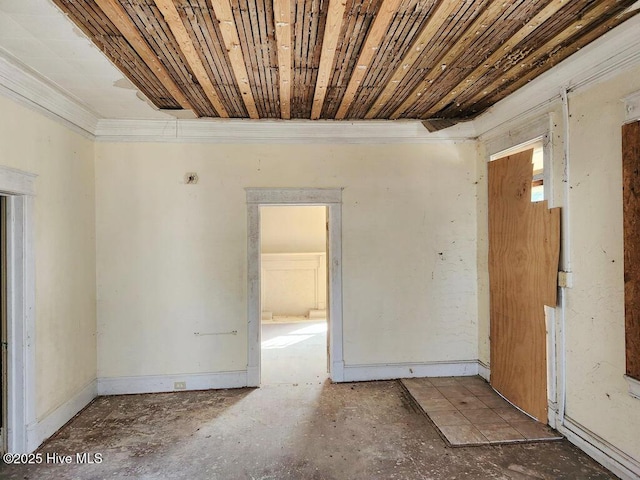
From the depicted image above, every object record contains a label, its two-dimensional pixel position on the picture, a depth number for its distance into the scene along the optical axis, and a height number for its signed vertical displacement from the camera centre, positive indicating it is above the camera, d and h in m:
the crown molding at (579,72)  1.99 +1.14
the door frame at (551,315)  2.57 -0.59
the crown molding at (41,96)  2.19 +1.10
